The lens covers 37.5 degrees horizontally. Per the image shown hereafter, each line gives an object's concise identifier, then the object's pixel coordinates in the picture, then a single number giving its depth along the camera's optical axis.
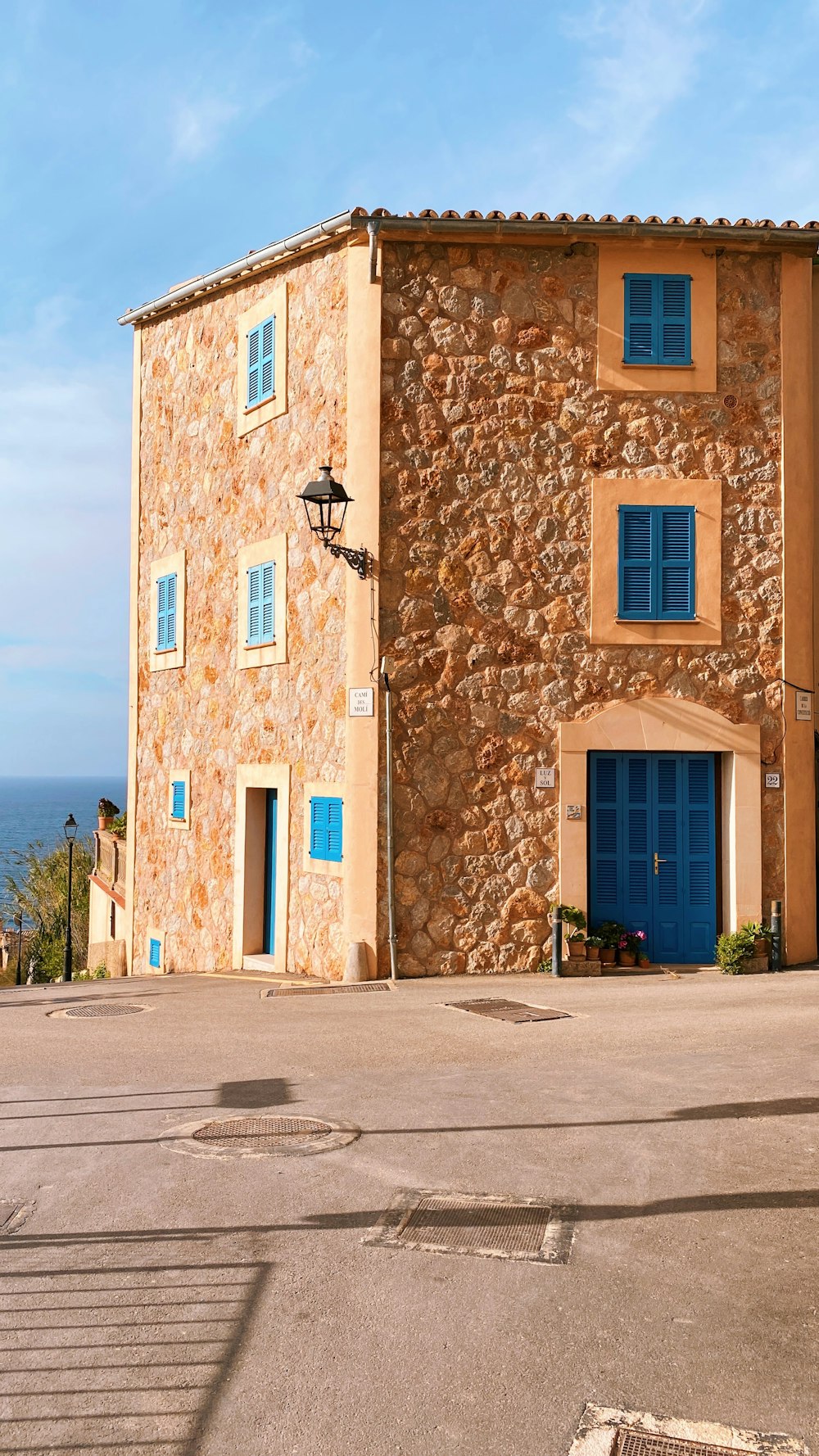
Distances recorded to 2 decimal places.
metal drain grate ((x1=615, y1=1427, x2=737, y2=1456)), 3.50
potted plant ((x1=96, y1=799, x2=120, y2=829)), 29.84
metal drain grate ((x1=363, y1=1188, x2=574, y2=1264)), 4.99
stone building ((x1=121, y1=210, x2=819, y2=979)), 13.50
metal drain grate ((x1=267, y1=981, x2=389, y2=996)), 12.80
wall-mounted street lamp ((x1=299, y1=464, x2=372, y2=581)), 13.02
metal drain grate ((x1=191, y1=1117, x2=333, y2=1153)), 6.57
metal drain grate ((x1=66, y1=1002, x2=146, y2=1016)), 12.21
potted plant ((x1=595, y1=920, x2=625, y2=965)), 13.42
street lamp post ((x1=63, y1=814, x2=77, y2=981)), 27.03
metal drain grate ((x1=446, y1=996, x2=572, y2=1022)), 10.63
